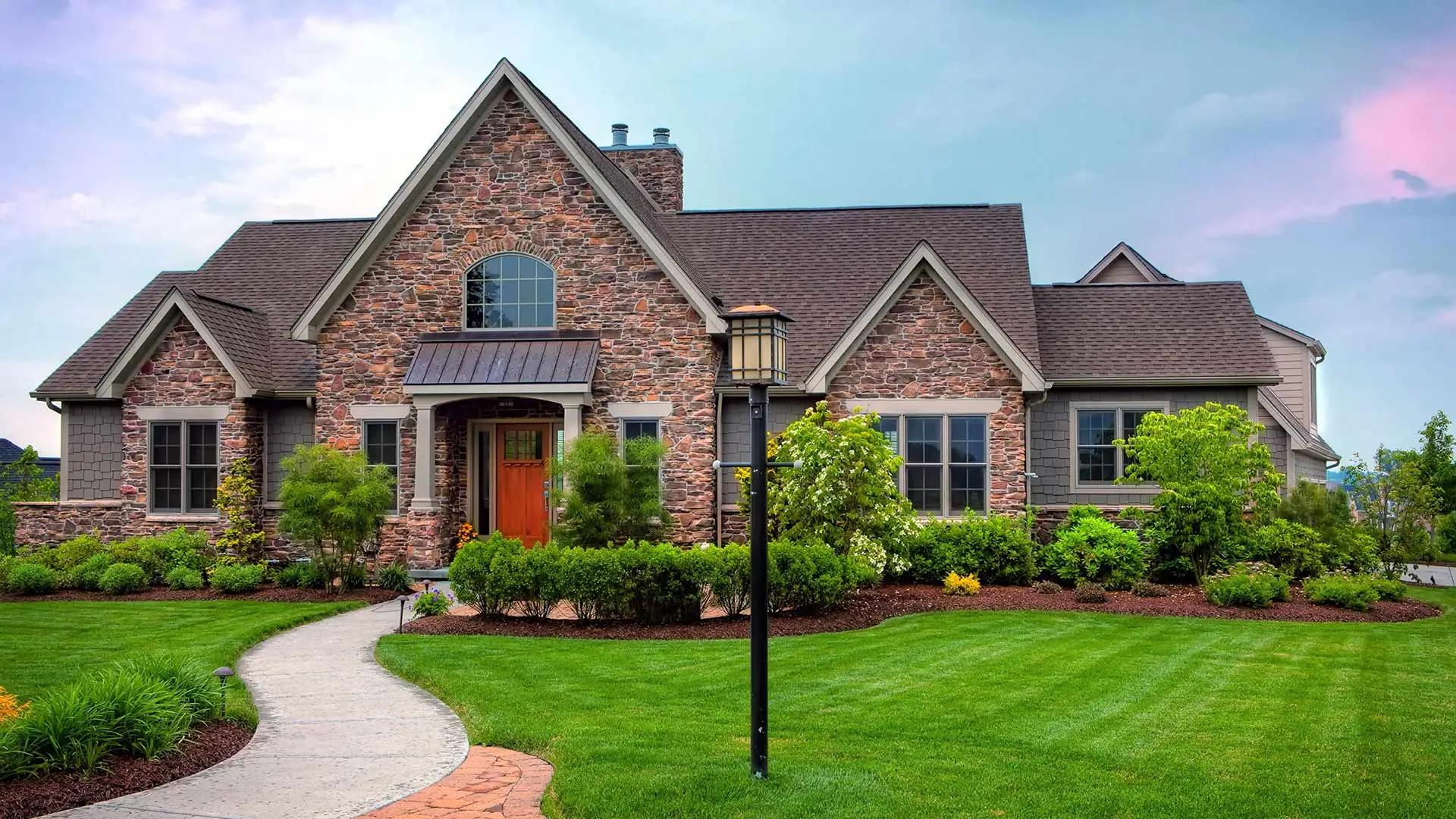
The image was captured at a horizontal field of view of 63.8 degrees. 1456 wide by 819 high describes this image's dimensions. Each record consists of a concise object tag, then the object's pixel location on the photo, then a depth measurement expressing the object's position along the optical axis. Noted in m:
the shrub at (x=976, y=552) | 18.59
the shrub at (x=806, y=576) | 14.97
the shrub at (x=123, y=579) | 18.81
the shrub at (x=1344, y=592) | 16.73
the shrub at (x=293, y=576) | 19.02
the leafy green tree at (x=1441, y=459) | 30.53
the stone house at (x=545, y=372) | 20.23
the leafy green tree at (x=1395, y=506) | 20.30
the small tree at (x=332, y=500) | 17.80
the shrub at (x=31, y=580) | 18.86
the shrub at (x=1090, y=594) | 17.08
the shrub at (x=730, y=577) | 14.69
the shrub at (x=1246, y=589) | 16.56
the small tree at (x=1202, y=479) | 18.09
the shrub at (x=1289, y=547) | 18.50
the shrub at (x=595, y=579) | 14.72
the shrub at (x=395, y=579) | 18.88
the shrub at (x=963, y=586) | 17.70
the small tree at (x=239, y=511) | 20.84
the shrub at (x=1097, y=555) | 18.42
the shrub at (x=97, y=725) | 7.64
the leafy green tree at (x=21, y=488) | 23.89
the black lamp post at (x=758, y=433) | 7.59
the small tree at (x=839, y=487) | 17.02
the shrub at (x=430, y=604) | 15.50
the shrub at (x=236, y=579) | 18.59
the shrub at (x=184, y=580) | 19.22
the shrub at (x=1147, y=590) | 17.61
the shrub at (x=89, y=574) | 19.23
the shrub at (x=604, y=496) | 17.31
